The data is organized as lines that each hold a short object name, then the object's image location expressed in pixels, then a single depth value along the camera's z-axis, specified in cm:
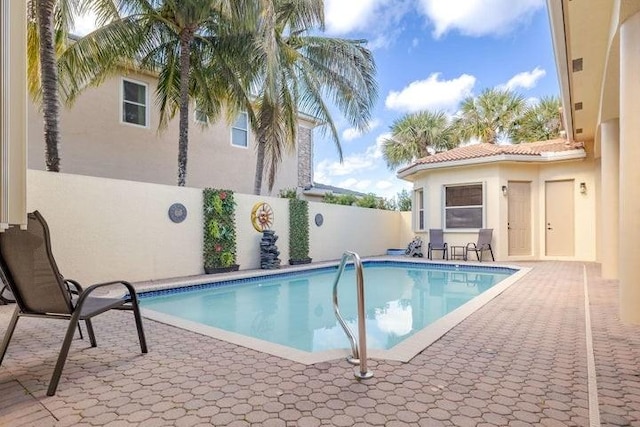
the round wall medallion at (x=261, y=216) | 1155
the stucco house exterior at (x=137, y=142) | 1134
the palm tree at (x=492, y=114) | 2092
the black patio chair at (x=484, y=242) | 1309
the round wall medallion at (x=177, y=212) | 946
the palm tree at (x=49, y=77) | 817
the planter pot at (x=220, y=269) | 1017
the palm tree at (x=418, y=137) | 2364
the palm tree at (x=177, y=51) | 1013
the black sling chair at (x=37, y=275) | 308
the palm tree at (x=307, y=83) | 1239
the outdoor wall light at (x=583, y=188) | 1269
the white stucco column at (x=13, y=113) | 235
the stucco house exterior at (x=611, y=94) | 488
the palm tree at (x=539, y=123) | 2097
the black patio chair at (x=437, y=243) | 1422
